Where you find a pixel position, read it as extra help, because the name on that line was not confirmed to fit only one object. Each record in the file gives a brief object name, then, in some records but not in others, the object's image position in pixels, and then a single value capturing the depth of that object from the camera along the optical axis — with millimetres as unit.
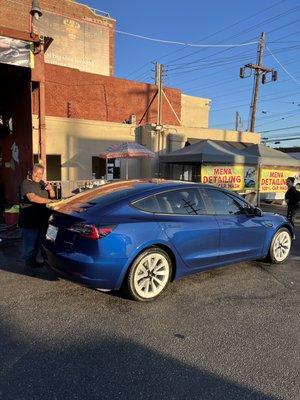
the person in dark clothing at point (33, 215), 5926
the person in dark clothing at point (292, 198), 10305
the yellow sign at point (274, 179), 14133
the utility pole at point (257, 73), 27688
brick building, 10234
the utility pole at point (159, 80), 21656
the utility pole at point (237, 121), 53238
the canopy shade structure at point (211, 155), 12750
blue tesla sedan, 4547
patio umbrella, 14185
